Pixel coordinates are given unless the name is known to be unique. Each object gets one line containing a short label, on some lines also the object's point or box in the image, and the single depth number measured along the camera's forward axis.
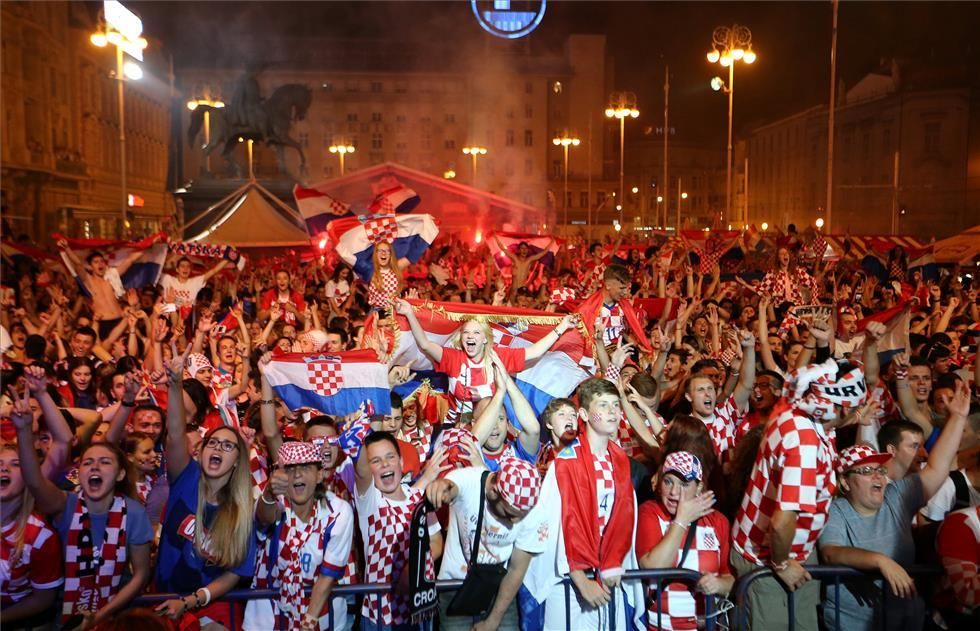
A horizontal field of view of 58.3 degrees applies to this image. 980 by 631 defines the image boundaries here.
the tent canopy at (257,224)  25.08
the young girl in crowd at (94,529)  4.44
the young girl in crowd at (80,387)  7.35
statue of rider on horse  47.88
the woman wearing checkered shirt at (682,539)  4.34
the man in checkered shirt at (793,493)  4.32
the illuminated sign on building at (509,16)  15.98
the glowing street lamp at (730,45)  24.05
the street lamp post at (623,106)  36.28
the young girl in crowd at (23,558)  4.26
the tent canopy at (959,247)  21.23
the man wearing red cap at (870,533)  4.42
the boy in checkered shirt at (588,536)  4.31
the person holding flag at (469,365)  5.87
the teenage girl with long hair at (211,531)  4.51
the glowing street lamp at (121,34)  20.25
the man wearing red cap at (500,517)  4.04
